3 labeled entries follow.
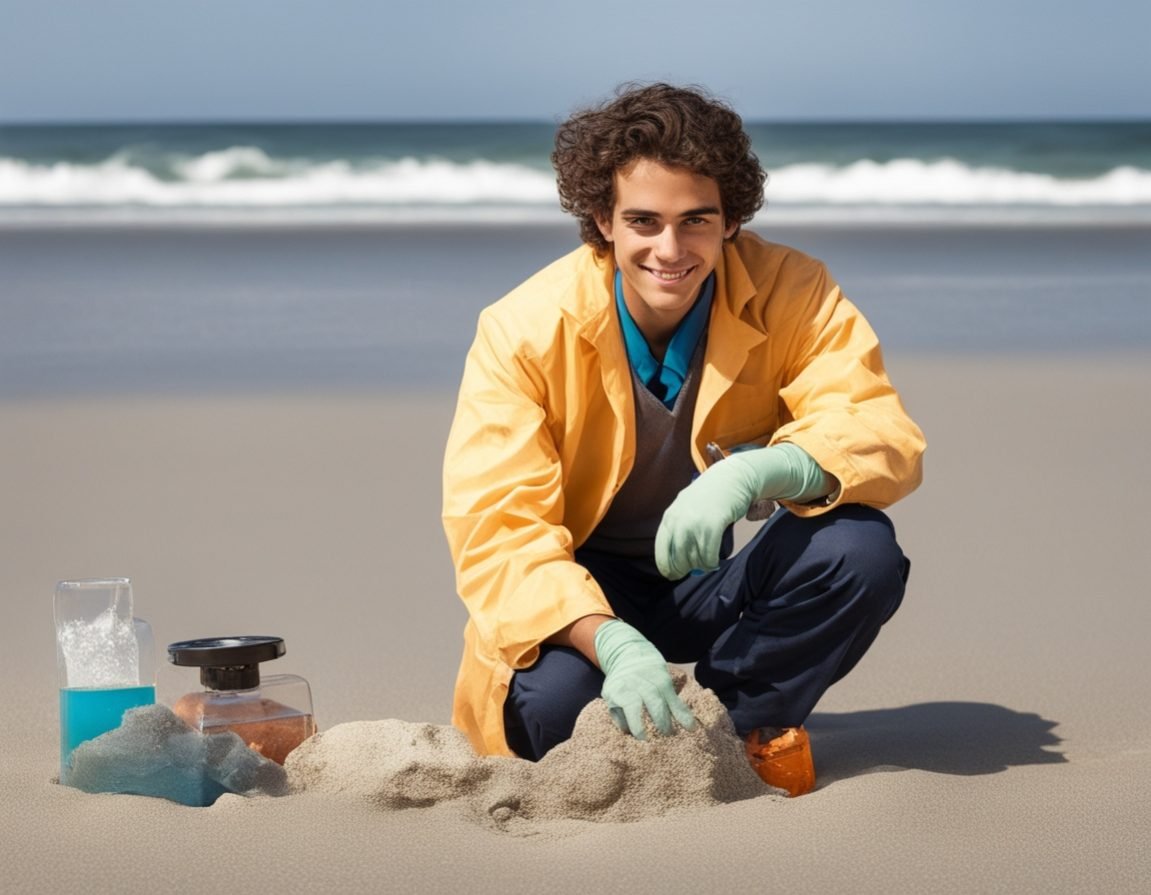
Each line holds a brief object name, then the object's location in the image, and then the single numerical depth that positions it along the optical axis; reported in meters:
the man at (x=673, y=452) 2.61
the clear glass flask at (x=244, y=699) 2.56
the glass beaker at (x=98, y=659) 2.58
